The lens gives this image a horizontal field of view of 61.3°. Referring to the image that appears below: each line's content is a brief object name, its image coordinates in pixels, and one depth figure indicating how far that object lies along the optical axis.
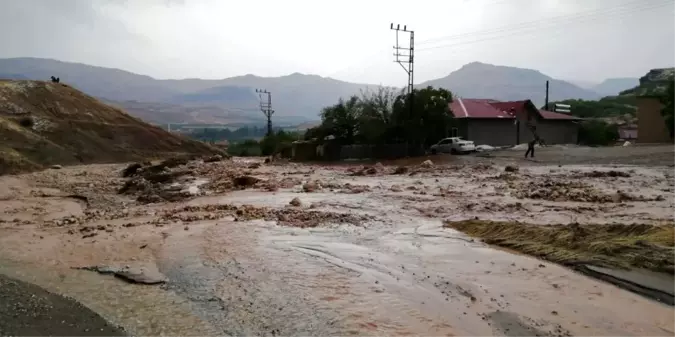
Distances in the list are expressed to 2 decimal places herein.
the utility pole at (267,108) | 74.20
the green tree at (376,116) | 43.94
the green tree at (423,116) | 42.88
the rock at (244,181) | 26.31
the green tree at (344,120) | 46.94
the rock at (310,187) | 23.73
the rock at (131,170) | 34.59
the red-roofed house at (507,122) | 46.81
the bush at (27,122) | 45.33
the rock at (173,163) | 36.22
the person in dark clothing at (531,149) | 36.38
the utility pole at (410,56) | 42.16
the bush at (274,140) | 60.45
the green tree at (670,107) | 42.31
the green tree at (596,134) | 52.78
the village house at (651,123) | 46.69
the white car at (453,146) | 40.48
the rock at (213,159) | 45.09
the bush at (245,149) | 65.00
